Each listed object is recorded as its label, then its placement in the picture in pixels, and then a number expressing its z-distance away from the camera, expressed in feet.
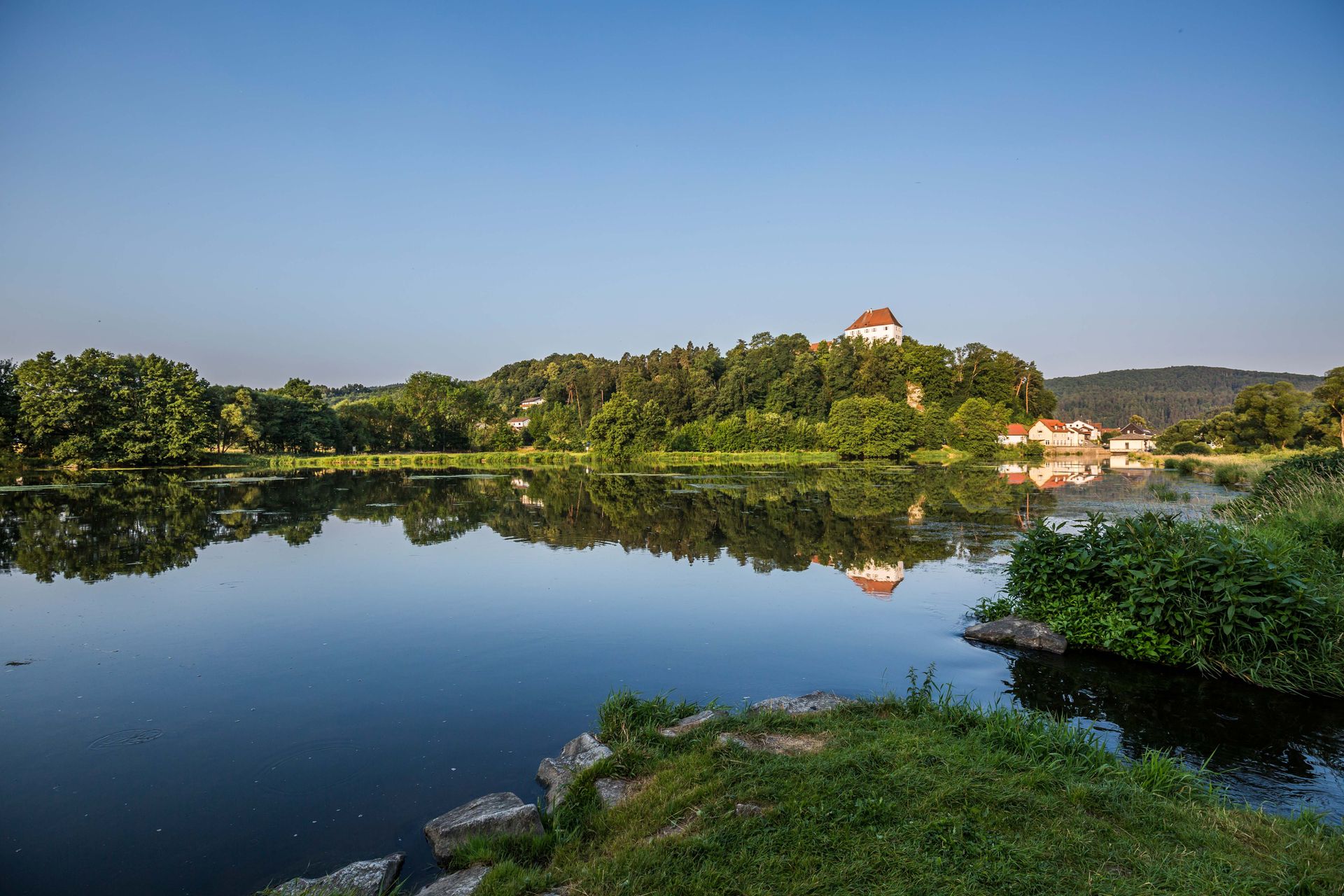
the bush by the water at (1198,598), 24.79
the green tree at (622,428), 233.35
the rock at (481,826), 14.64
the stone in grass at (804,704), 20.76
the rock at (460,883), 12.74
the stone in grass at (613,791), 15.72
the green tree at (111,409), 140.36
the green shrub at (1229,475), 104.12
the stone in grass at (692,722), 19.51
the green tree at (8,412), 137.80
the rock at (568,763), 16.92
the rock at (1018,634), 29.68
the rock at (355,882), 12.97
